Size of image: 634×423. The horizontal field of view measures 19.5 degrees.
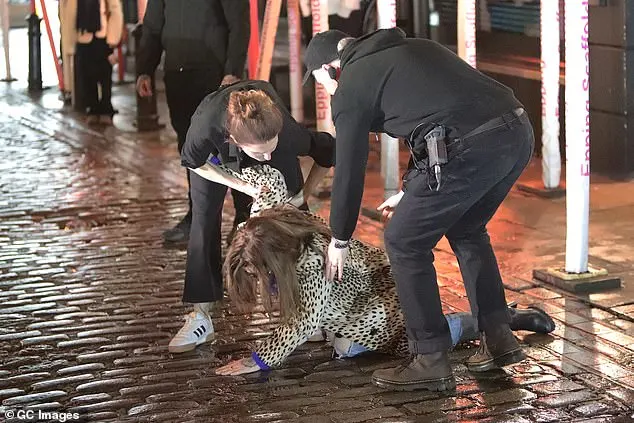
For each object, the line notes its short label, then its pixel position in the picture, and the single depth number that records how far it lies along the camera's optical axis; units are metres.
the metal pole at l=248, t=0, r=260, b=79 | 16.21
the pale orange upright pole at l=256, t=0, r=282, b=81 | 14.88
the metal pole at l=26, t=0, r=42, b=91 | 25.98
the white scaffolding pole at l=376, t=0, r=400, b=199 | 13.96
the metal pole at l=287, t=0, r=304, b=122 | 16.23
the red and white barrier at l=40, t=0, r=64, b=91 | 23.95
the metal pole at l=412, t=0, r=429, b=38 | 19.33
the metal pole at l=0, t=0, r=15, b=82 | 25.91
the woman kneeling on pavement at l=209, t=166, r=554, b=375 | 8.07
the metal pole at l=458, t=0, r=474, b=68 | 13.66
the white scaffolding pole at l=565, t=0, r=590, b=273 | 9.81
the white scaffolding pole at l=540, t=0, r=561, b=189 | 13.39
